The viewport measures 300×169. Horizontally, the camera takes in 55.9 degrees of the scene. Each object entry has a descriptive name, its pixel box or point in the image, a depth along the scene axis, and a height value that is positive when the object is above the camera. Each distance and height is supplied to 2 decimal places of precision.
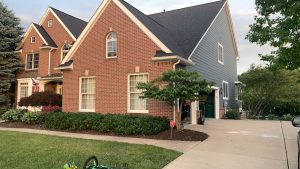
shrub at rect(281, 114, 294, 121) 22.80 -1.29
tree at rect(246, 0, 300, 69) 10.03 +2.72
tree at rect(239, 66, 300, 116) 23.94 +0.95
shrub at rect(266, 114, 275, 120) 23.81 -1.28
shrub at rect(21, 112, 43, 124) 16.58 -1.00
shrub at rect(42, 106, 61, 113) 18.68 -0.53
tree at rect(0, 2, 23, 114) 25.67 +4.70
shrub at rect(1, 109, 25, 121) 18.17 -0.92
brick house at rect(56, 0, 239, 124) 14.68 +2.52
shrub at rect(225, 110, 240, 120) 21.92 -1.03
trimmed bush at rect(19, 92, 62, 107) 20.42 +0.07
